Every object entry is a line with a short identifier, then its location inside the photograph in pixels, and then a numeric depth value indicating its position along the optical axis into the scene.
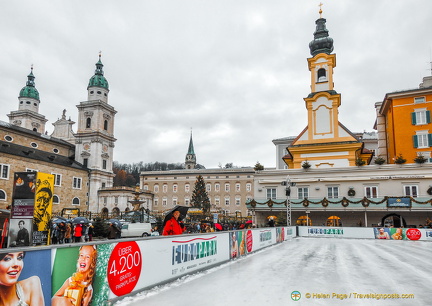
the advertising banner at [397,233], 25.23
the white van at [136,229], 27.17
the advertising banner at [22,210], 12.87
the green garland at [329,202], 32.09
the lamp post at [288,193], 26.27
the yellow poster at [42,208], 14.79
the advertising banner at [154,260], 6.66
